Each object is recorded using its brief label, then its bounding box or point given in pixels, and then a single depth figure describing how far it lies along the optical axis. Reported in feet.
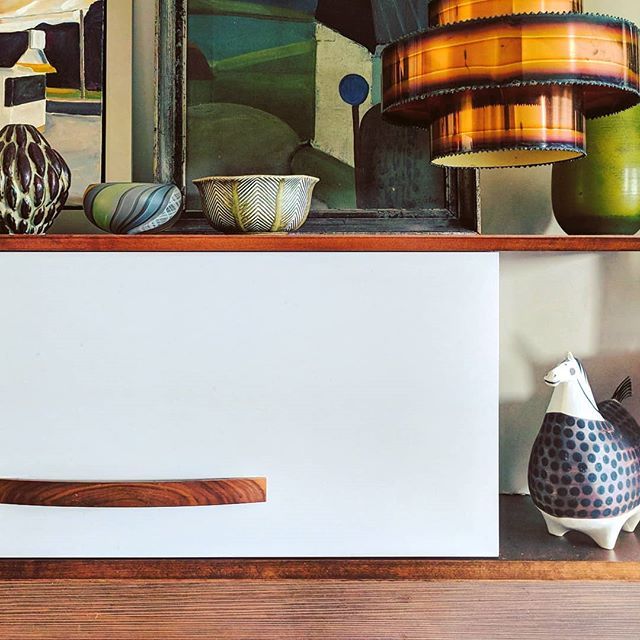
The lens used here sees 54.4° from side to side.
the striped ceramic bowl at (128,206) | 2.33
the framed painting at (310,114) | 2.85
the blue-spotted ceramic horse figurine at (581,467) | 2.38
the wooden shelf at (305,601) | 2.16
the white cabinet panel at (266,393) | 2.10
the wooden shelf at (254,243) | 2.07
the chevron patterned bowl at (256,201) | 2.31
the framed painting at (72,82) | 2.90
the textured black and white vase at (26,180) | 2.29
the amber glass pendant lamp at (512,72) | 1.71
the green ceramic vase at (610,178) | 2.50
